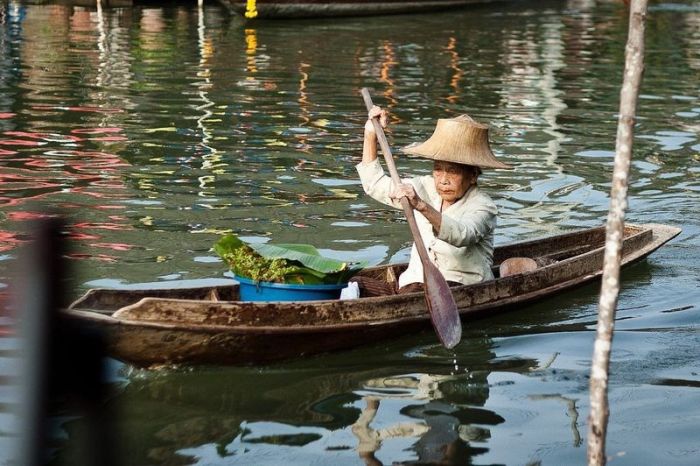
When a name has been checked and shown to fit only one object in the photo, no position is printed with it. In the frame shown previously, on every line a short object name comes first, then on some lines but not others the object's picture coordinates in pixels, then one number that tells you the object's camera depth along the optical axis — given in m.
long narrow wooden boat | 10.60
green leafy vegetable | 11.97
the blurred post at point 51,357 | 3.15
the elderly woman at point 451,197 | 12.55
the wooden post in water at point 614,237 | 6.93
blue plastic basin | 11.95
